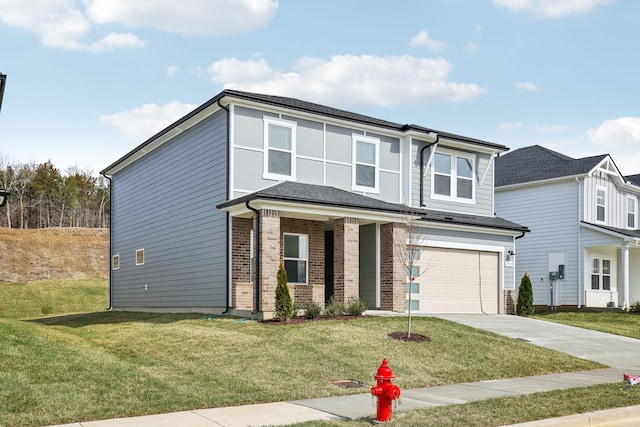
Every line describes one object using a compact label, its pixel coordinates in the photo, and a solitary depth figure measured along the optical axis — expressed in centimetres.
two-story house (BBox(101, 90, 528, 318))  1786
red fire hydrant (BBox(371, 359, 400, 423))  799
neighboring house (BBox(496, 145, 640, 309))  2877
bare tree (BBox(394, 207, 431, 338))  1695
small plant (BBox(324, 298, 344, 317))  1653
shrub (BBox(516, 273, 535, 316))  2377
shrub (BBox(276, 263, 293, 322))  1564
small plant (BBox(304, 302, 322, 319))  1613
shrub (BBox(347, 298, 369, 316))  1692
